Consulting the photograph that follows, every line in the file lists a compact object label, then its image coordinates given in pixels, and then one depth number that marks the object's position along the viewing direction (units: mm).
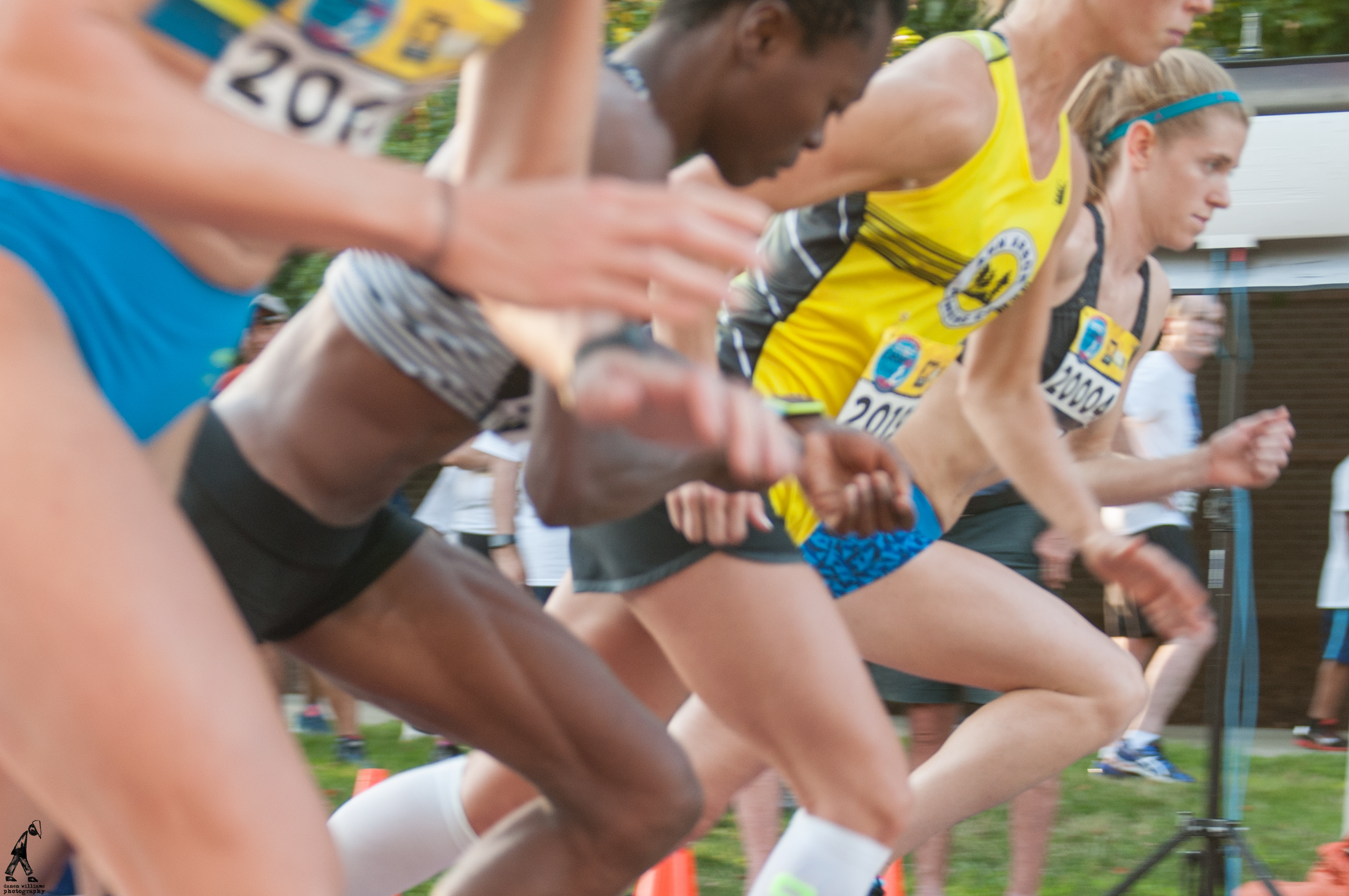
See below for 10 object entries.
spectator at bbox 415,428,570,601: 9516
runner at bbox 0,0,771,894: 2180
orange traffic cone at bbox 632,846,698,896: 6578
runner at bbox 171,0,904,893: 3543
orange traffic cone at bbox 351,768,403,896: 7102
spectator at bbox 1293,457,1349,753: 12812
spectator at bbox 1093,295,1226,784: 10508
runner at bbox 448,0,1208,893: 4320
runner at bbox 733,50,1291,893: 7219
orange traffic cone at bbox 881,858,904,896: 6637
